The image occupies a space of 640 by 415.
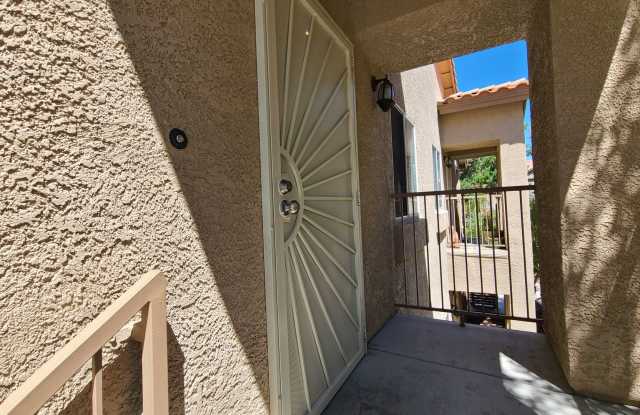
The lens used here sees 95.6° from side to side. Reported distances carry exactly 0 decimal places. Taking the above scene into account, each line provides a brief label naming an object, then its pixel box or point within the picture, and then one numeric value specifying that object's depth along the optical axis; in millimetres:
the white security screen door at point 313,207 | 1496
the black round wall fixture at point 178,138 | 988
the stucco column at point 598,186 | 1615
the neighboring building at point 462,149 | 4793
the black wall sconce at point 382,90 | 2852
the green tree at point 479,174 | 12719
